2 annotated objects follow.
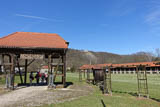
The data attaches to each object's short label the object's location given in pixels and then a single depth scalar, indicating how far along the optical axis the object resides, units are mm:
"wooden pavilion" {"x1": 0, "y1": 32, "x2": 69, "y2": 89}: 13539
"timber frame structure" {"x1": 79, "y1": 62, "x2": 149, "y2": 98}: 10576
